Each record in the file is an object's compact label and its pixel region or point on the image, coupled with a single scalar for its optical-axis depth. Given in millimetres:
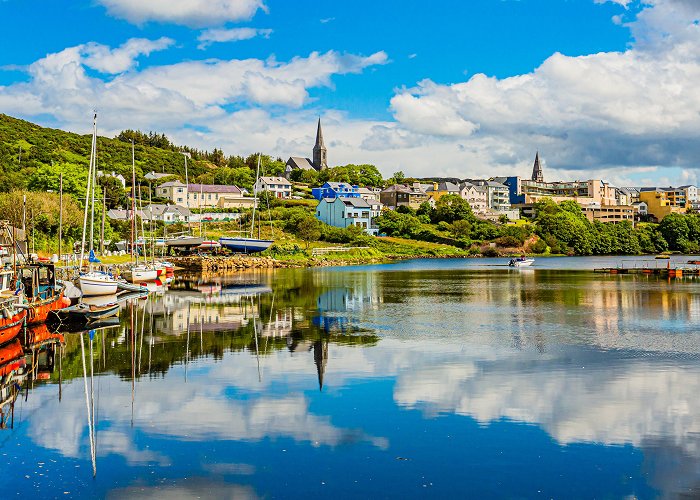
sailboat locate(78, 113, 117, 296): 46969
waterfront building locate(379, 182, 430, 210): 165625
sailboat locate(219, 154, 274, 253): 97938
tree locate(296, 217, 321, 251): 120875
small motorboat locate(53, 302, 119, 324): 36906
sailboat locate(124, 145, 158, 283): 62509
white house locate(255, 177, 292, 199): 149125
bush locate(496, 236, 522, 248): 146375
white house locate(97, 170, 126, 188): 133125
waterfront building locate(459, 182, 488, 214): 178250
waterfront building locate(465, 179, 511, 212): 187875
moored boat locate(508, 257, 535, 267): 99875
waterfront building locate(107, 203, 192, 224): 116231
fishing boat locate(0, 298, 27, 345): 27438
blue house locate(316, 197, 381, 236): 140125
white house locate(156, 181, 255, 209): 137750
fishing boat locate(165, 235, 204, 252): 97250
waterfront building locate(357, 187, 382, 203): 160750
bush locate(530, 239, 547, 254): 150250
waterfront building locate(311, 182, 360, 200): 155625
